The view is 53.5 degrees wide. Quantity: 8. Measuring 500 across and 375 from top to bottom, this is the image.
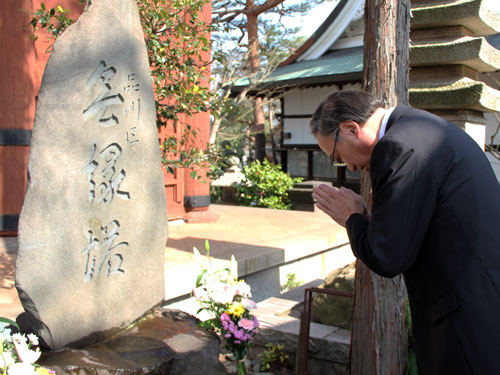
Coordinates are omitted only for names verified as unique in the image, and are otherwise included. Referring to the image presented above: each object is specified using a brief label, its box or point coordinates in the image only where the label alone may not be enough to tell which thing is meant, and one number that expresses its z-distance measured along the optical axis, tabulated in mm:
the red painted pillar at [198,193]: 7816
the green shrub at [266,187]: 11391
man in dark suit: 1638
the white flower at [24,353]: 1939
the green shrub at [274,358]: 4000
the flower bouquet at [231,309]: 2709
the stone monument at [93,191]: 2557
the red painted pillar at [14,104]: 5648
